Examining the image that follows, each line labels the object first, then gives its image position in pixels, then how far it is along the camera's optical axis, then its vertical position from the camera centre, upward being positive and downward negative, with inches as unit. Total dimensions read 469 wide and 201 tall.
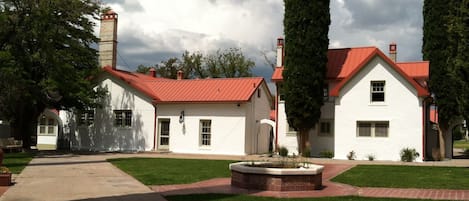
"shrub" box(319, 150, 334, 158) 1076.5 -54.9
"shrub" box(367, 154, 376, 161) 1029.2 -57.1
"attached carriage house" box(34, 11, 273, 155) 1177.4 +25.2
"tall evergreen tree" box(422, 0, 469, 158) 1127.0 +155.7
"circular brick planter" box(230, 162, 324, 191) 486.3 -50.3
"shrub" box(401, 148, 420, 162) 999.0 -49.5
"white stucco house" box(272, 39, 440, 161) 1016.9 +39.8
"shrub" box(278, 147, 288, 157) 1122.0 -52.7
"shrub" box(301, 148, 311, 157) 1058.1 -52.0
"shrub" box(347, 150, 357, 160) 1050.1 -55.0
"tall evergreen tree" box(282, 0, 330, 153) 1069.8 +143.0
